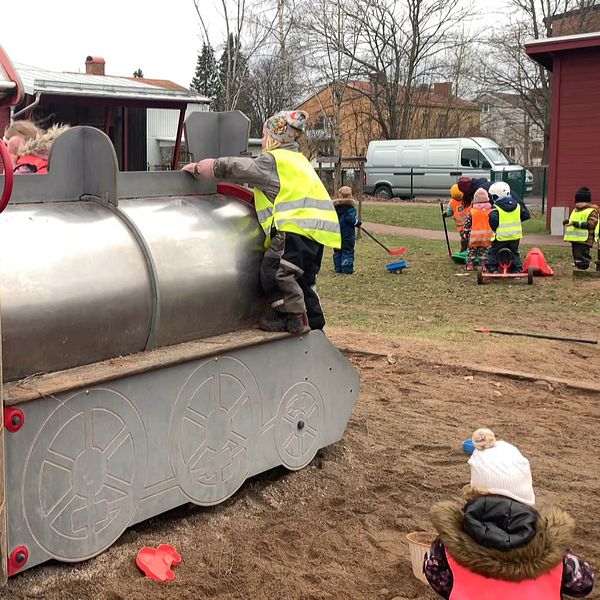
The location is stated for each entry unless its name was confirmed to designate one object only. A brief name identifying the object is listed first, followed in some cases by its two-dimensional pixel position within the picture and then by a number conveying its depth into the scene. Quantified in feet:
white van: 99.71
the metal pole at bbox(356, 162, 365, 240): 60.36
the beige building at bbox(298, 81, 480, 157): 139.95
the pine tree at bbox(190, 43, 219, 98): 172.48
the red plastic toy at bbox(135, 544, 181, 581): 11.25
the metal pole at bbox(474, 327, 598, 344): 26.78
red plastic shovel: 51.21
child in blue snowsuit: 45.06
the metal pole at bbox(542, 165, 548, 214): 85.95
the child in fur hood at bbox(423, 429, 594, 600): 8.25
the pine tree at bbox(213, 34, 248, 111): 104.47
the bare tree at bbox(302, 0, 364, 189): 118.62
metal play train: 10.51
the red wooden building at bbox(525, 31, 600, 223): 60.18
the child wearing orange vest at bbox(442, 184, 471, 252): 48.49
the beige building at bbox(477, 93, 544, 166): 154.03
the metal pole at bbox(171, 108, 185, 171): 41.07
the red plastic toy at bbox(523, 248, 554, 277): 43.01
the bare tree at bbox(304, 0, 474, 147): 122.52
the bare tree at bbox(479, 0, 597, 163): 126.82
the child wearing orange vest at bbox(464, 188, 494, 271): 43.55
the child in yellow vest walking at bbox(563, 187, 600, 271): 43.55
